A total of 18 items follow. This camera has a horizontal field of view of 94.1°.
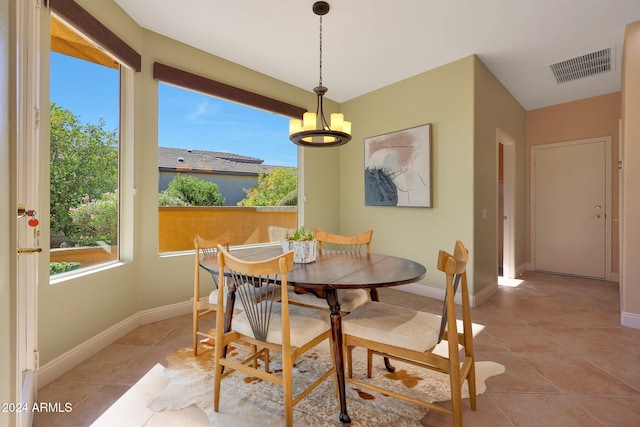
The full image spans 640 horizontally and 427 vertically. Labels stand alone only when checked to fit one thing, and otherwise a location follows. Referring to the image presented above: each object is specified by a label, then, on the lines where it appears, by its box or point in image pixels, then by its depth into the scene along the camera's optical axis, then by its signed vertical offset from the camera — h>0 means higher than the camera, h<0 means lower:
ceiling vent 3.28 +1.74
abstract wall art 3.60 +0.59
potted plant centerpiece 1.97 -0.21
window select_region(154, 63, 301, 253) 3.01 +0.60
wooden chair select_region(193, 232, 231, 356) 2.12 -0.62
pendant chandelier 2.26 +0.70
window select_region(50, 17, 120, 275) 2.05 +0.47
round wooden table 1.48 -0.34
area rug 1.54 -1.06
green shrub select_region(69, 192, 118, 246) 2.23 -0.06
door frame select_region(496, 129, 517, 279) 4.63 +0.06
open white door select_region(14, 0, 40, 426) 1.42 +0.15
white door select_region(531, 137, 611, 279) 4.45 +0.11
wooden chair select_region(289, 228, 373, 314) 2.01 -0.59
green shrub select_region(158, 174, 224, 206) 3.01 +0.22
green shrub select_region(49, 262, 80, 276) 2.02 -0.38
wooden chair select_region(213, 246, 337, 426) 1.39 -0.59
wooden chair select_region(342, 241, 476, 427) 1.36 -0.59
